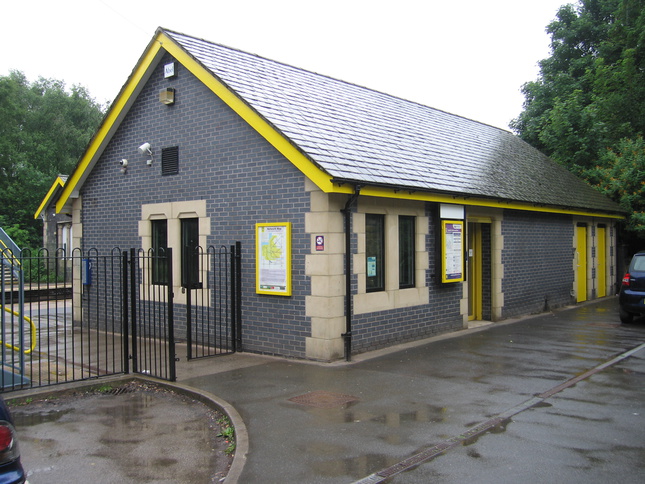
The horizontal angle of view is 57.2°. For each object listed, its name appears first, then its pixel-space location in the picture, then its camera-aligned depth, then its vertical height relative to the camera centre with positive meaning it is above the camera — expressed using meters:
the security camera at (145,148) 12.64 +2.28
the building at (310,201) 9.79 +1.02
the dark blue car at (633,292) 13.42 -1.00
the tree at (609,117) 23.21 +5.70
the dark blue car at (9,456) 3.52 -1.21
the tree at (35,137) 40.84 +9.09
